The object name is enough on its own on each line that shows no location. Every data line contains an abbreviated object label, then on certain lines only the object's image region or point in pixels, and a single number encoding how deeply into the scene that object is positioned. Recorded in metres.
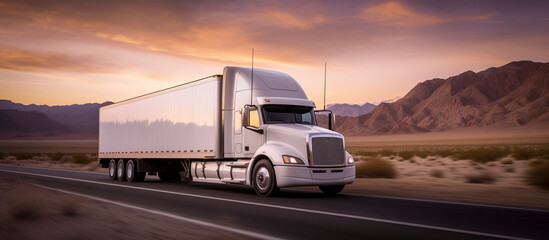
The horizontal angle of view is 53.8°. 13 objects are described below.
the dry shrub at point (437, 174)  27.01
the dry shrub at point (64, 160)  52.71
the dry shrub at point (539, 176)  18.77
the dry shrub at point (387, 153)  58.66
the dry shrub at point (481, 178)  22.62
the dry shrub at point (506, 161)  37.53
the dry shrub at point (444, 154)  54.06
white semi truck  14.63
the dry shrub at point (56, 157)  55.88
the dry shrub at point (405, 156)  49.92
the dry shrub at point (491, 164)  36.08
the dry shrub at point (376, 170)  26.06
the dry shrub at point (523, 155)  43.52
